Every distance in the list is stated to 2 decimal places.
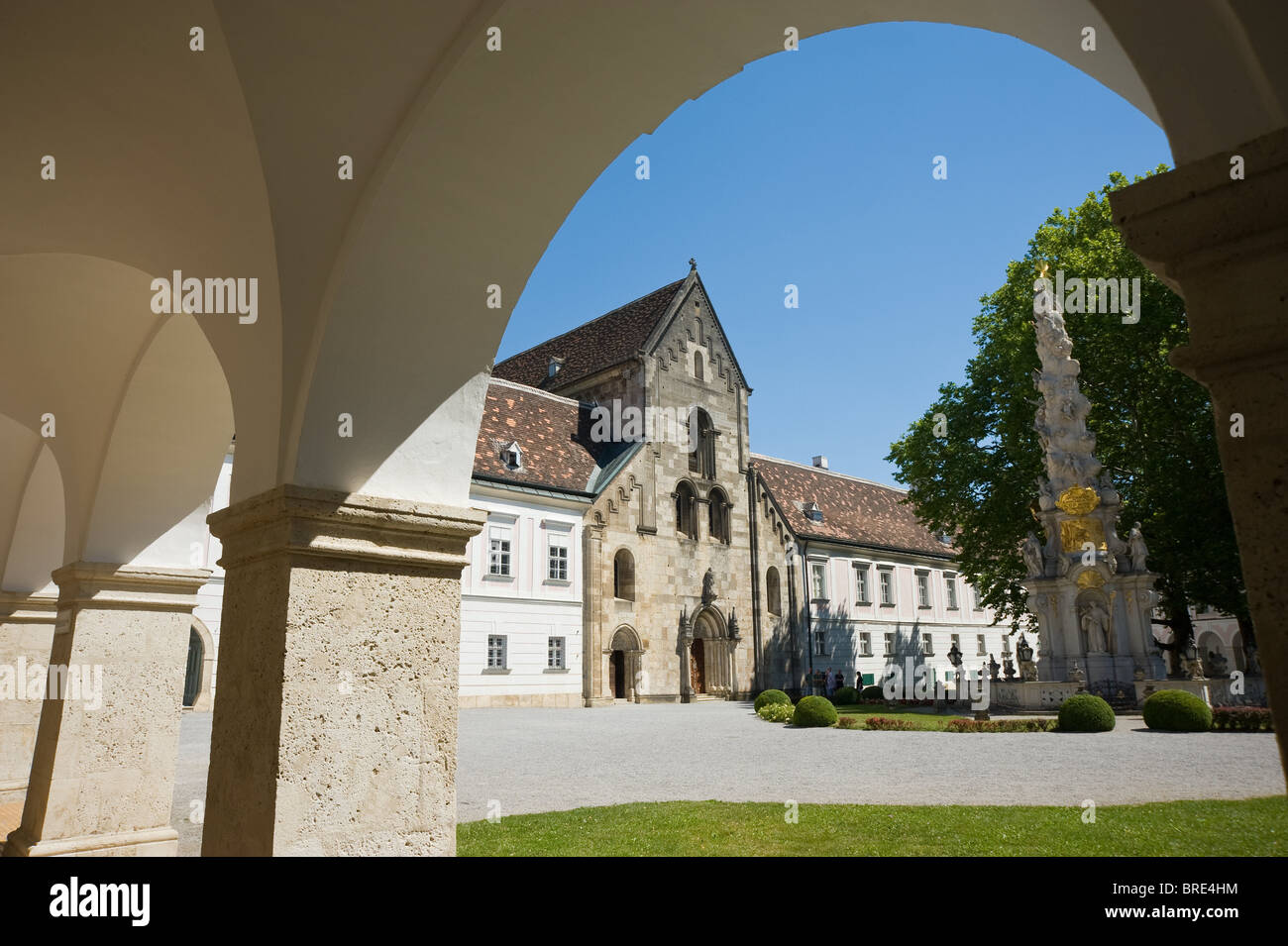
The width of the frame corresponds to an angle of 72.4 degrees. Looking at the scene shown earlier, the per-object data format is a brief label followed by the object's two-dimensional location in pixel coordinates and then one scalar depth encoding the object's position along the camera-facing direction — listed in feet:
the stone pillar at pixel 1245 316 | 5.38
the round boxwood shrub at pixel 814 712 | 65.67
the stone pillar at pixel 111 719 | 20.10
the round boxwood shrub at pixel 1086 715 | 53.36
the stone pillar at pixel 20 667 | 30.66
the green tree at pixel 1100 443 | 76.33
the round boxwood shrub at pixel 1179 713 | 52.49
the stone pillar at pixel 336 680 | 11.27
